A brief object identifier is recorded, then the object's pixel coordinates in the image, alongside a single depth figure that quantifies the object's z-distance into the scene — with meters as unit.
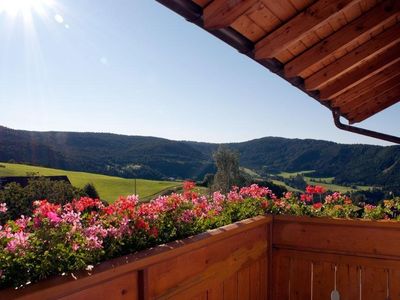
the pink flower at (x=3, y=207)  1.52
